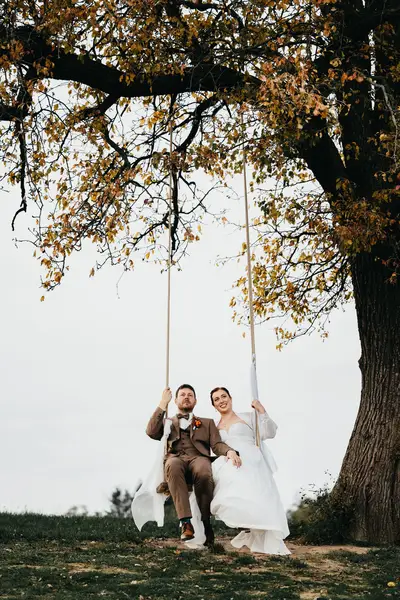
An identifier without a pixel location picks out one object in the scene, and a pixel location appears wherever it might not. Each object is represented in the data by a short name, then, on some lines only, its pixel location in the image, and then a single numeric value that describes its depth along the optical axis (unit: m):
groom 9.02
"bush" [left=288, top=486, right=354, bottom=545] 11.65
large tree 10.95
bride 8.68
